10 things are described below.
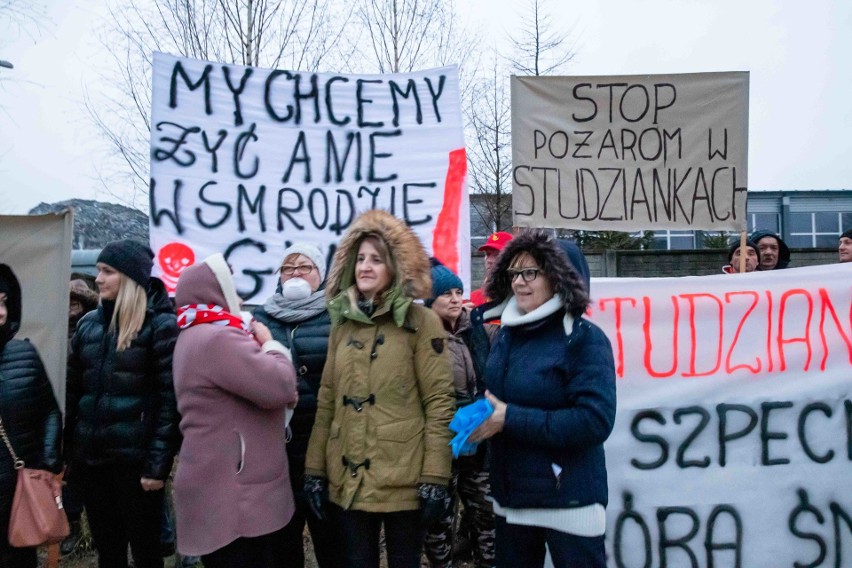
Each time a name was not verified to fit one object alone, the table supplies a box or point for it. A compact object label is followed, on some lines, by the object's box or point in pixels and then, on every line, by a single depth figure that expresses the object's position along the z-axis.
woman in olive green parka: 2.49
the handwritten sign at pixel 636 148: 4.42
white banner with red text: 3.41
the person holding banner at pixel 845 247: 4.58
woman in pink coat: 2.43
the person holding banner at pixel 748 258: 4.73
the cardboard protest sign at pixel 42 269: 3.73
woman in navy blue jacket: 2.32
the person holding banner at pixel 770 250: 5.07
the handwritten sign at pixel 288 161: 4.11
